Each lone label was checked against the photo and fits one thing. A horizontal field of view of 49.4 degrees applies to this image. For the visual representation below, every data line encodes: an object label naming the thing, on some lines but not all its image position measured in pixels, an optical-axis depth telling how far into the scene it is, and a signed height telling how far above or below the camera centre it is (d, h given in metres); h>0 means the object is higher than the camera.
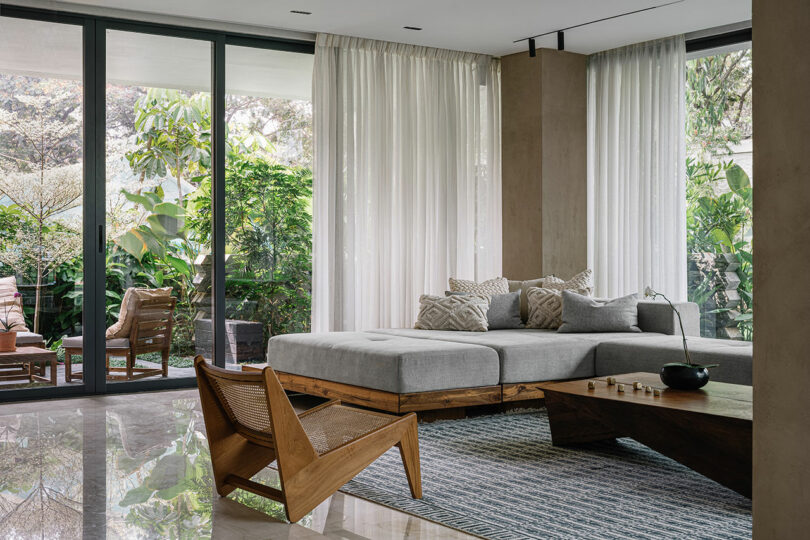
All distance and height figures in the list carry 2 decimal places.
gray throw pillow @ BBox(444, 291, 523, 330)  6.41 -0.35
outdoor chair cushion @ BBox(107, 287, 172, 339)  6.25 -0.34
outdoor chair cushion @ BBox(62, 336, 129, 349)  6.07 -0.53
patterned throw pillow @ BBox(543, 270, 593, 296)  6.44 -0.15
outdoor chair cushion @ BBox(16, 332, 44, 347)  5.91 -0.49
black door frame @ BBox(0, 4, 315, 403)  6.11 +0.51
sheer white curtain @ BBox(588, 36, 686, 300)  6.91 +0.77
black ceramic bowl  4.07 -0.52
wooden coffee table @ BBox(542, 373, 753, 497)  3.41 -0.67
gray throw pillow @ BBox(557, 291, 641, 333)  6.05 -0.36
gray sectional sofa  4.86 -0.57
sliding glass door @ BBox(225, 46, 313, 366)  6.72 +0.52
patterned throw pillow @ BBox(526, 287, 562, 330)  6.34 -0.33
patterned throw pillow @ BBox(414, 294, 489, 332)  6.18 -0.35
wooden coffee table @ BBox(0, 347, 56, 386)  5.90 -0.65
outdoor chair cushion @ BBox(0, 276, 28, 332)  5.83 -0.25
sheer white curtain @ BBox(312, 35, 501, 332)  6.93 +0.72
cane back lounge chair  3.01 -0.64
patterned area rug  3.03 -0.90
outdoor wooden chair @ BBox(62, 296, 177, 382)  6.28 -0.53
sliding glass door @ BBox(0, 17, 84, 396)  5.88 +0.50
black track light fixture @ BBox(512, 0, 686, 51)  6.53 +1.69
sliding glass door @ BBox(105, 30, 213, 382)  6.26 +0.44
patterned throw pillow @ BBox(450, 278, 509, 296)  6.59 -0.17
